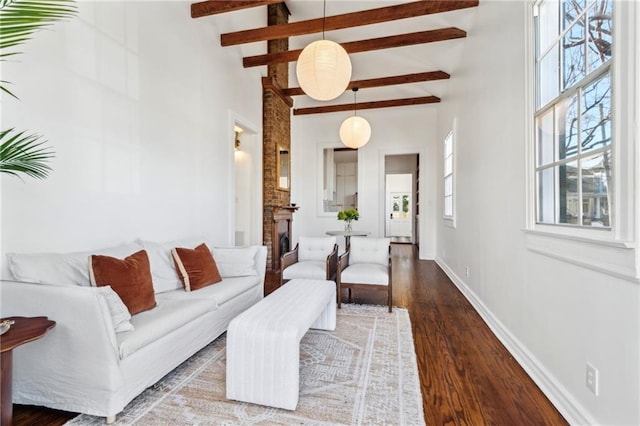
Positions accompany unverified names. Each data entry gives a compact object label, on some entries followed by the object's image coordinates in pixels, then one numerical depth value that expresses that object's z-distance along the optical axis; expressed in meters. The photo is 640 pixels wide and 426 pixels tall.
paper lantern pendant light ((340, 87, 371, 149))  5.82
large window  1.41
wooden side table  1.28
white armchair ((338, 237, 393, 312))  3.23
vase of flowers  5.10
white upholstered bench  1.63
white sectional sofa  1.53
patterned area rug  1.59
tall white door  11.88
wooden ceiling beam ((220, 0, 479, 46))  3.26
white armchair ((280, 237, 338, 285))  3.44
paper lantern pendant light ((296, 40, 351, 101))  3.10
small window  5.19
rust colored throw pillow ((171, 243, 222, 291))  2.61
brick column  5.44
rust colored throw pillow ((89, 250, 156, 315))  1.88
